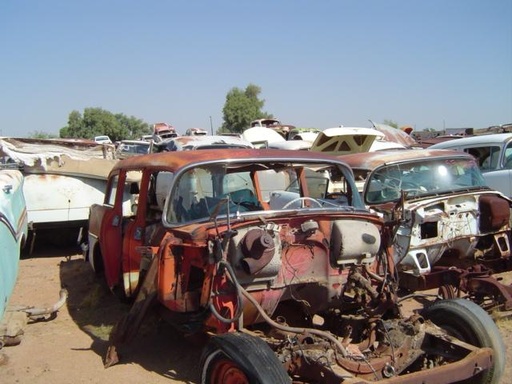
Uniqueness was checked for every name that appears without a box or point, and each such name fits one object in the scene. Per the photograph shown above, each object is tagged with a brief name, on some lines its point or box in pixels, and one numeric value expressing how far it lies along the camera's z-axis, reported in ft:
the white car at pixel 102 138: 112.02
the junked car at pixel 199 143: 37.50
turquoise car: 16.34
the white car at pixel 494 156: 30.48
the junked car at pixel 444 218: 18.11
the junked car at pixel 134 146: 60.23
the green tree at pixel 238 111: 164.66
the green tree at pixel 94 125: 187.93
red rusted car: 10.91
